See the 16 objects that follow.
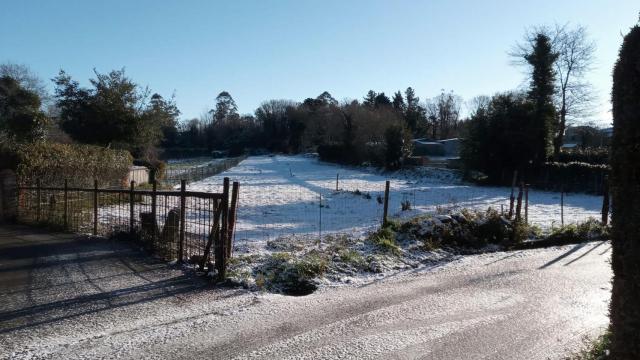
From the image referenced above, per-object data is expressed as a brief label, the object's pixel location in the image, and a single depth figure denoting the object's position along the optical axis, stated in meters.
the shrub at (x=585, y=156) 31.34
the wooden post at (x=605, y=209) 13.95
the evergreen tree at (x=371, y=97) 87.00
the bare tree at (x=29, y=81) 46.91
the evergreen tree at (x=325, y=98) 96.00
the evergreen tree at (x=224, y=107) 113.35
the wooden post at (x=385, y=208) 11.70
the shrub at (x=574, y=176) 26.67
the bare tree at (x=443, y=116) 80.00
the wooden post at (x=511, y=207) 13.29
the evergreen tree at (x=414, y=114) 70.75
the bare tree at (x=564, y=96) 36.25
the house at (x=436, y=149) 59.12
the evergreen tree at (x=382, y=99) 83.01
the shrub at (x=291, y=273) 7.98
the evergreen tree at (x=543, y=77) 31.95
